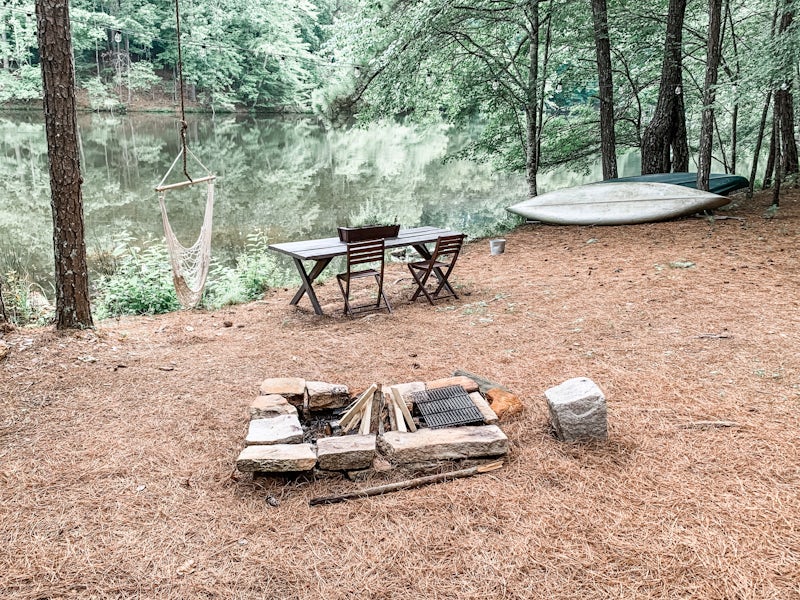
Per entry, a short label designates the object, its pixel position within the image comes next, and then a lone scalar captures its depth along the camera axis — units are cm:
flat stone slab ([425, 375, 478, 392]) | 319
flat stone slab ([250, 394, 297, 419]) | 288
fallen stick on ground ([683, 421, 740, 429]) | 270
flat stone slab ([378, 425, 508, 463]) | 254
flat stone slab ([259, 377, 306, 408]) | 307
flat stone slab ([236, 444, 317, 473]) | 240
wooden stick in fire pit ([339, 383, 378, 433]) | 282
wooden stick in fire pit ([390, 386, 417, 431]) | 272
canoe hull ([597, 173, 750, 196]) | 837
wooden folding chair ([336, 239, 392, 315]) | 509
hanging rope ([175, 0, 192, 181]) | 436
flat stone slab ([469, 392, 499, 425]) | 283
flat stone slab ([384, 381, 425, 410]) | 305
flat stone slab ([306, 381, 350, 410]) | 304
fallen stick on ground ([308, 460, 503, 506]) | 232
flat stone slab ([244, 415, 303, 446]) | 259
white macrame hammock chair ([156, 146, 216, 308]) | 460
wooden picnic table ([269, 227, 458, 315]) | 513
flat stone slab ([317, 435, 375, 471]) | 246
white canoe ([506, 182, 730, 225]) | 757
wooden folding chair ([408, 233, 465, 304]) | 541
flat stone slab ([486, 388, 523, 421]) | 296
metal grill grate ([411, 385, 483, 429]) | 280
